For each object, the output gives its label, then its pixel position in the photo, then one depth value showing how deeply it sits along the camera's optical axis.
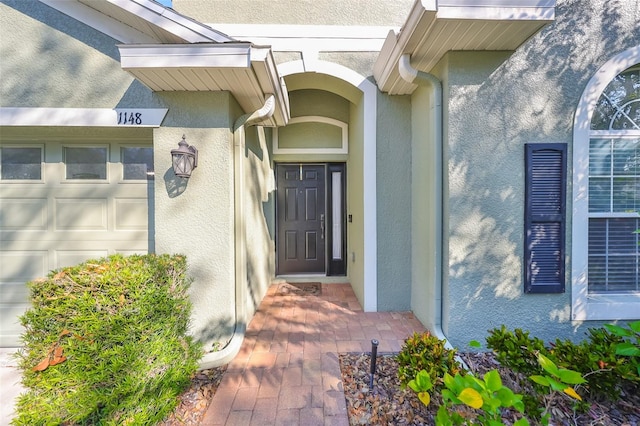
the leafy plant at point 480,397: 1.27
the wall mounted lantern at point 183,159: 2.67
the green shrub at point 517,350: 1.97
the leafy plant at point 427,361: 1.93
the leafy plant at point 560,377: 1.35
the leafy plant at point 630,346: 1.81
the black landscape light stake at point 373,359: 2.19
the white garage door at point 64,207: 3.15
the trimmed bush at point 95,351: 1.68
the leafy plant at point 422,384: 1.58
